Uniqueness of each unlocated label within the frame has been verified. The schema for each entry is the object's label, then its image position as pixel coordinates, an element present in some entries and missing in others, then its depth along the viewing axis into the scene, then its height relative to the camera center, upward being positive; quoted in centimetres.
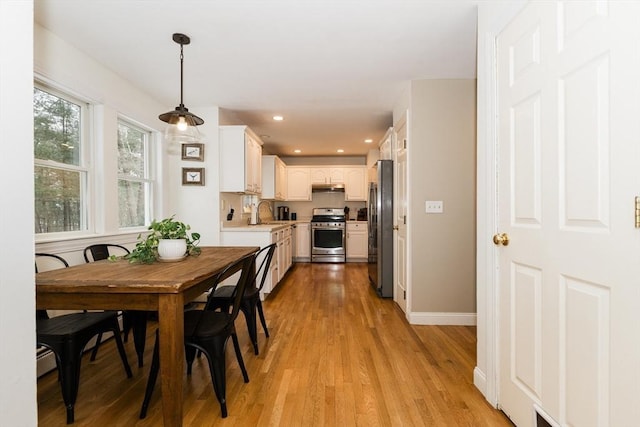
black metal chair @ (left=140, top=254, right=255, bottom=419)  162 -69
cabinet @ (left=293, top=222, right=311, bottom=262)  668 -60
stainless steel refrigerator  390 -21
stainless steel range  646 -65
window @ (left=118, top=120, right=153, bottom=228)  320 +37
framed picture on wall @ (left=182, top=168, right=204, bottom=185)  380 +43
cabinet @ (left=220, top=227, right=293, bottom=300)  387 -37
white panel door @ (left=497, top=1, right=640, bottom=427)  95 -1
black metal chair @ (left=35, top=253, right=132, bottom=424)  160 -69
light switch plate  304 +4
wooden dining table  141 -42
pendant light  229 +67
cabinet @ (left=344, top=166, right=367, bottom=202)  685 +67
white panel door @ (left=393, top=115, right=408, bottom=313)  330 -6
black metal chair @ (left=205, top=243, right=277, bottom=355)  231 -70
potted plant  199 -23
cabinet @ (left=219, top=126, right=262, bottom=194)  392 +67
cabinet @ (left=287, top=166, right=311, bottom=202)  693 +62
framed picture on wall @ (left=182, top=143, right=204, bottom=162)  380 +74
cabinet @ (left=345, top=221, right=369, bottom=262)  657 -64
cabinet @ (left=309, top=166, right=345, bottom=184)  686 +79
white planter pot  201 -25
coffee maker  714 -6
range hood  679 +50
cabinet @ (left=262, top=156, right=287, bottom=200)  588 +64
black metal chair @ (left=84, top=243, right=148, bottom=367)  210 -73
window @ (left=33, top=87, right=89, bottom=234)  227 +38
